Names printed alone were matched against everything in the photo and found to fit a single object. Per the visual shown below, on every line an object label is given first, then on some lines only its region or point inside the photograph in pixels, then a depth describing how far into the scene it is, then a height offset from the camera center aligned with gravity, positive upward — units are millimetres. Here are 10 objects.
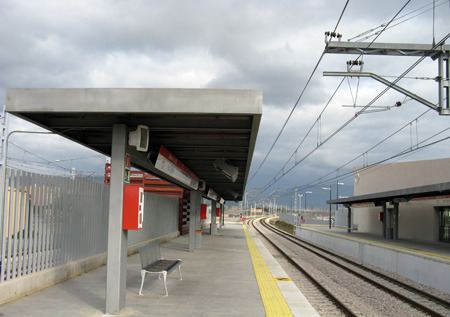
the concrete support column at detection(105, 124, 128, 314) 7191 -582
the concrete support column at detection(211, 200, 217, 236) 34594 -1412
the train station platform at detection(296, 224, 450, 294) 13008 -2035
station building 29769 +179
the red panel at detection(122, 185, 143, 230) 7340 -165
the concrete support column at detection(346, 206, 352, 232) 43978 -1414
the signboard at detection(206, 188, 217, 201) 27284 +274
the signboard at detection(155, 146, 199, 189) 9271 +692
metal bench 8916 -1308
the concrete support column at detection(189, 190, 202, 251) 18812 -979
